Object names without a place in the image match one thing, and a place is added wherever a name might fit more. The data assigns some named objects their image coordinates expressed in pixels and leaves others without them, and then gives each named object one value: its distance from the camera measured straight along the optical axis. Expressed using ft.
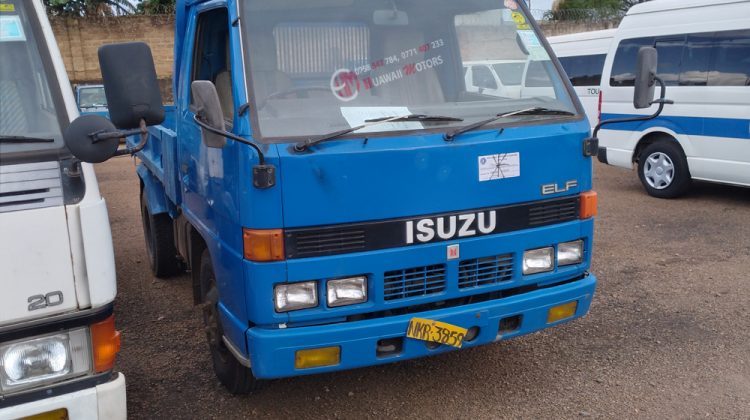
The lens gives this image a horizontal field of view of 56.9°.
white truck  7.89
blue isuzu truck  10.35
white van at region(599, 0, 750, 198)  26.50
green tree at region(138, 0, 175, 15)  83.16
